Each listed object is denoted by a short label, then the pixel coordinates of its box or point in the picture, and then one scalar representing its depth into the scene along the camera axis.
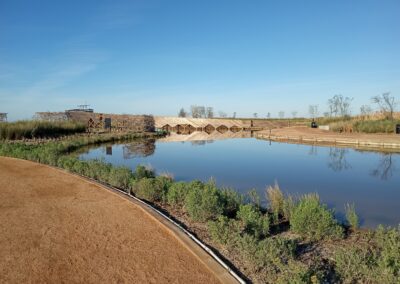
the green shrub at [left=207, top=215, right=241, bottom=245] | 4.54
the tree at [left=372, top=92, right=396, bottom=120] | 34.53
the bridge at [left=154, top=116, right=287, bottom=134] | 51.22
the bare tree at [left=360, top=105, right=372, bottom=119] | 44.64
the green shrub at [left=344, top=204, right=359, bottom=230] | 5.57
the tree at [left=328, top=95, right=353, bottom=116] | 45.35
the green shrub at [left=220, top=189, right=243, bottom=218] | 6.33
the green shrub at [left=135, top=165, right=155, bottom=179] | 8.82
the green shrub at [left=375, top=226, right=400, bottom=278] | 3.60
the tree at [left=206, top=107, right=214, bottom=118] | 77.81
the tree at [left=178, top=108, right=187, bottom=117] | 75.65
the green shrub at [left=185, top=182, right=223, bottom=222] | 5.61
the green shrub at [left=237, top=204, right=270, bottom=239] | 5.01
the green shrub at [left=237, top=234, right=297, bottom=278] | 3.84
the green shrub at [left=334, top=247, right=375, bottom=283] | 3.62
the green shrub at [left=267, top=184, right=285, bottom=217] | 6.56
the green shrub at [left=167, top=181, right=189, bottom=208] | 6.61
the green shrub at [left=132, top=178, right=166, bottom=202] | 7.02
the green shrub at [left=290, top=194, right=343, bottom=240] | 4.97
